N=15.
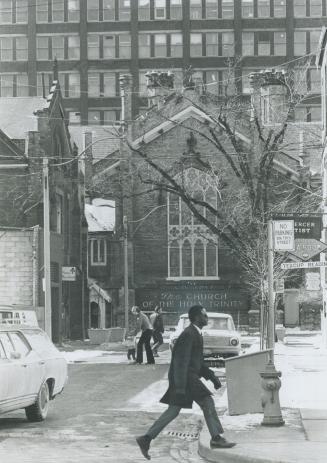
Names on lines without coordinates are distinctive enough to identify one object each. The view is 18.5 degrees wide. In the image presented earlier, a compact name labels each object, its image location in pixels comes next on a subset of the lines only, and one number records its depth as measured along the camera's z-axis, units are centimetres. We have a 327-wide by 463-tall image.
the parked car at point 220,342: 2708
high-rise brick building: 8119
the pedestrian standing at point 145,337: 2775
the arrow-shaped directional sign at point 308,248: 1695
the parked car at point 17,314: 2834
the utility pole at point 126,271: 4852
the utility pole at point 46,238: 3055
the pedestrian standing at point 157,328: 3130
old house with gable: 3894
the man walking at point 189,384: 1121
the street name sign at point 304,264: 1670
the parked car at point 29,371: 1355
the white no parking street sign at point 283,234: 1595
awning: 5875
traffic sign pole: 1595
